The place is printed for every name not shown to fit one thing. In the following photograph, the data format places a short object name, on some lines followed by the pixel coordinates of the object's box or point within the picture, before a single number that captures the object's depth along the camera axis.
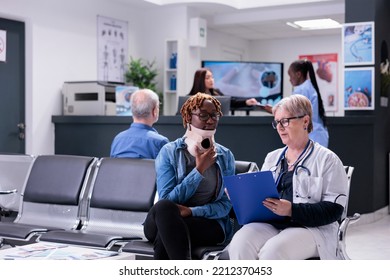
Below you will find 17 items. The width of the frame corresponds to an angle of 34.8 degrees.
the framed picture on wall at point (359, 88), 6.05
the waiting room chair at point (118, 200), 3.44
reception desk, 5.66
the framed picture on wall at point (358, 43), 6.05
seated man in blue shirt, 3.72
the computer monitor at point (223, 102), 5.34
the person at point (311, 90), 4.83
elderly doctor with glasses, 2.56
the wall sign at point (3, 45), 6.40
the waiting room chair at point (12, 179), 4.14
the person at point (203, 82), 5.53
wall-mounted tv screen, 8.58
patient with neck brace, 2.91
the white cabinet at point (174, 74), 8.20
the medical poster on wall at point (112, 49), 7.69
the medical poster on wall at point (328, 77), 10.58
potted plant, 8.04
